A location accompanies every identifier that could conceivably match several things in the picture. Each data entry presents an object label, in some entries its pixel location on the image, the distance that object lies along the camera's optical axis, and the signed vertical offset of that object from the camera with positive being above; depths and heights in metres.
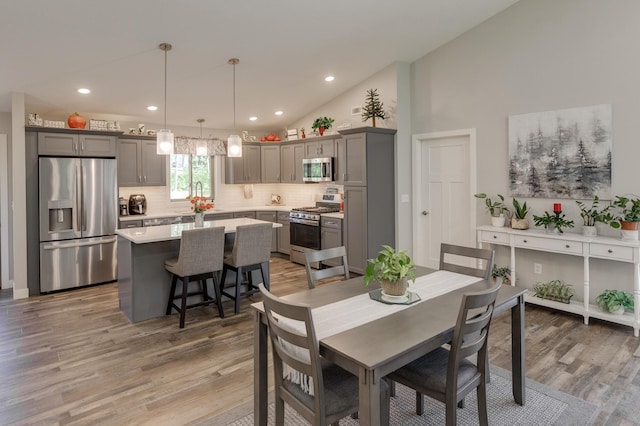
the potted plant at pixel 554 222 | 4.09 -0.18
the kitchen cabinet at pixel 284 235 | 7.10 -0.50
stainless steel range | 6.32 -0.31
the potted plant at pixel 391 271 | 2.17 -0.36
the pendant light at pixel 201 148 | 4.50 +0.69
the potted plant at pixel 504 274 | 4.63 -0.81
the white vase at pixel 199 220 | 4.53 -0.14
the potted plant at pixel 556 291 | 4.14 -0.93
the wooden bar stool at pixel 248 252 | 4.19 -0.48
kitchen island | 4.01 -0.65
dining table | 1.56 -0.59
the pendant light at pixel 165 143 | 3.84 +0.64
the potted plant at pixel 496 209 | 4.61 -0.04
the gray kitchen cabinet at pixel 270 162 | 7.48 +0.87
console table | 3.58 -0.44
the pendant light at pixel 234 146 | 4.41 +0.69
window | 7.04 +0.62
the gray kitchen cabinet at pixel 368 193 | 5.44 +0.19
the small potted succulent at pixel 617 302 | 3.73 -0.93
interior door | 5.15 +0.20
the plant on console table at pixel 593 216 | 3.87 -0.12
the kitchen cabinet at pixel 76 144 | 5.04 +0.87
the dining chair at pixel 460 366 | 1.82 -0.84
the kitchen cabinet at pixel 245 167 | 7.37 +0.78
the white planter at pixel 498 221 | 4.59 -0.18
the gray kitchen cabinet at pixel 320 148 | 6.19 +0.97
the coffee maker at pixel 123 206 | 6.17 +0.04
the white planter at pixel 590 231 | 3.92 -0.27
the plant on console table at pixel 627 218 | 3.61 -0.13
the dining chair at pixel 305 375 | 1.69 -0.81
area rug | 2.36 -1.28
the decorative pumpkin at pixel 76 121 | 5.24 +1.18
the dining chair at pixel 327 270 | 2.64 -0.40
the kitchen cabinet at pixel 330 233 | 5.96 -0.41
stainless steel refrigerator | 5.04 -0.16
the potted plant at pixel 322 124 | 6.31 +1.34
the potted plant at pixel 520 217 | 4.43 -0.14
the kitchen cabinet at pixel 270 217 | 7.38 -0.18
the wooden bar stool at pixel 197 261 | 3.82 -0.53
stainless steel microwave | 6.16 +0.61
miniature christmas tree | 5.63 +1.40
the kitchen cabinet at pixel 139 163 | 6.05 +0.73
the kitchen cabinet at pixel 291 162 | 6.99 +0.84
